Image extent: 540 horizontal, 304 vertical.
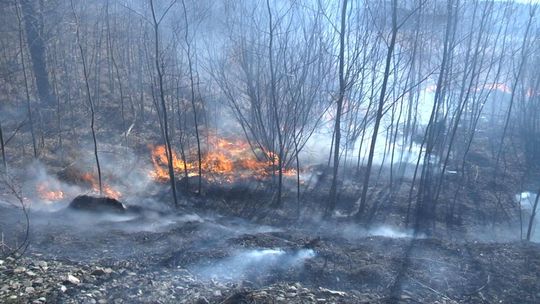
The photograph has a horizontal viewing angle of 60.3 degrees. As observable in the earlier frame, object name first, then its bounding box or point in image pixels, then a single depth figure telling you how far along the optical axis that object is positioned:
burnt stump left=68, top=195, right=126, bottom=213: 9.00
